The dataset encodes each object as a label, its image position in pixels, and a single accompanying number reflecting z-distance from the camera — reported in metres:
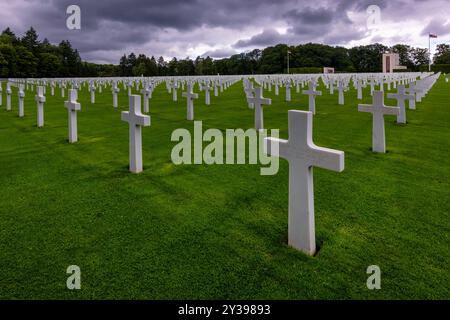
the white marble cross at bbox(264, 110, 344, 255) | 2.82
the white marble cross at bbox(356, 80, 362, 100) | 17.17
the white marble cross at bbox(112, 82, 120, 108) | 15.38
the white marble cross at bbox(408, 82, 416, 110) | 12.56
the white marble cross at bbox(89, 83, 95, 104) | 17.63
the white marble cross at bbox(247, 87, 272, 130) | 9.01
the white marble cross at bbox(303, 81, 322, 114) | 11.93
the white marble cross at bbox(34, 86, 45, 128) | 9.38
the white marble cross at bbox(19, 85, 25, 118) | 12.35
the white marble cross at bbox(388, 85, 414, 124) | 9.45
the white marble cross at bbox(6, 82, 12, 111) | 14.82
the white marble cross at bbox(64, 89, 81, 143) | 7.50
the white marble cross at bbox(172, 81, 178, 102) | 18.01
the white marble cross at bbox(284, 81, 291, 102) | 16.55
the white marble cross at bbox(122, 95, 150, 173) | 5.31
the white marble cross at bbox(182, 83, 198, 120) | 11.21
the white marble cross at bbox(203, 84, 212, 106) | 15.85
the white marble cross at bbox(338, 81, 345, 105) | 14.96
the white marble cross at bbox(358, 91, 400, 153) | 6.41
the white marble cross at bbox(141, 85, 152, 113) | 13.06
